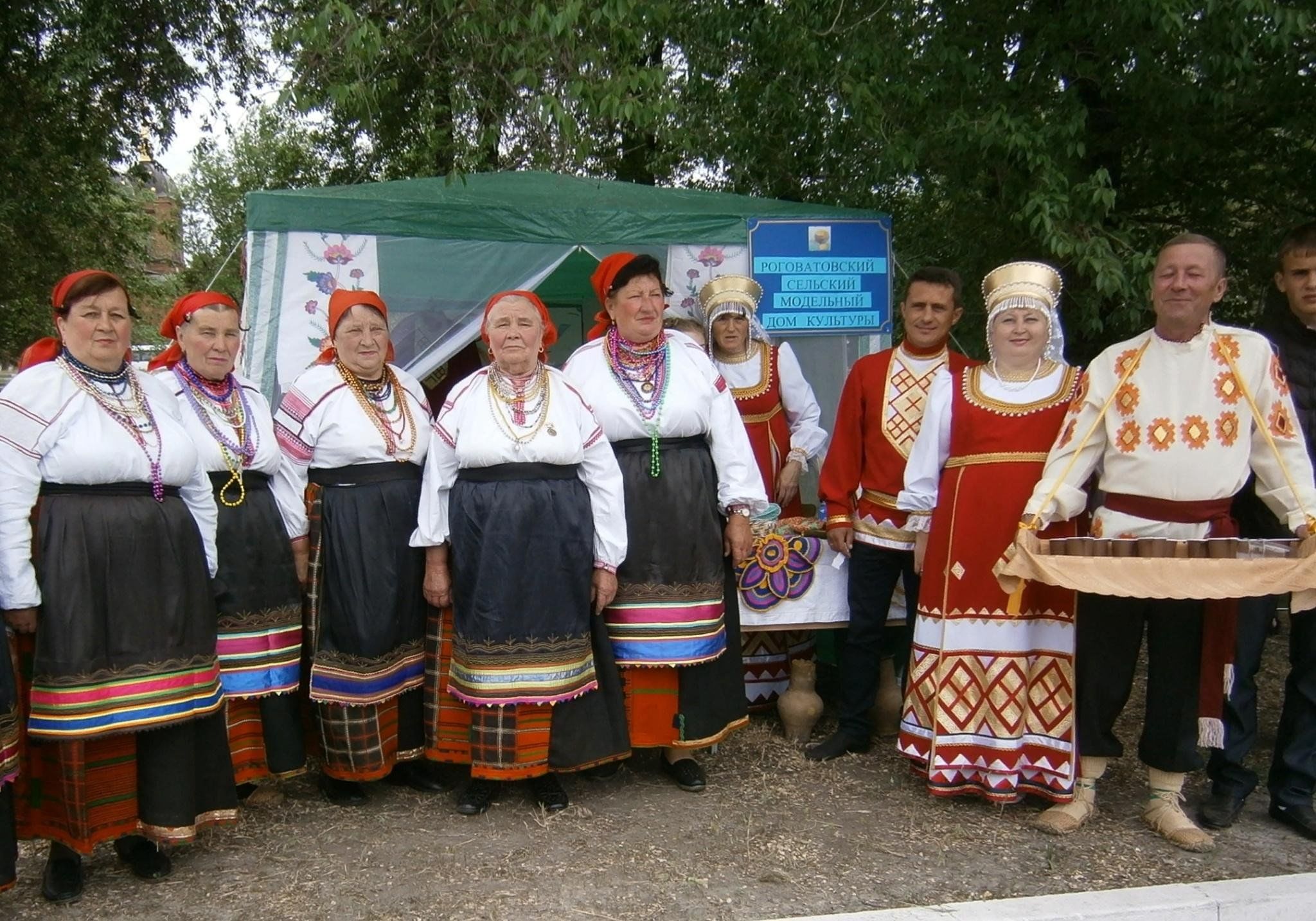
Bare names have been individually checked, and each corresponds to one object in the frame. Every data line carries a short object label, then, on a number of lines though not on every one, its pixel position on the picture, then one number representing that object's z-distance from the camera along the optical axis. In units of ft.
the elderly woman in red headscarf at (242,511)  12.02
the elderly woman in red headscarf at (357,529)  12.46
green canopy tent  16.61
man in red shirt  14.28
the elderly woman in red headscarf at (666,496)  13.00
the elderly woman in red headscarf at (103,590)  10.05
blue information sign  19.08
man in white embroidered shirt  11.16
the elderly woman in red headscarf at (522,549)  12.15
